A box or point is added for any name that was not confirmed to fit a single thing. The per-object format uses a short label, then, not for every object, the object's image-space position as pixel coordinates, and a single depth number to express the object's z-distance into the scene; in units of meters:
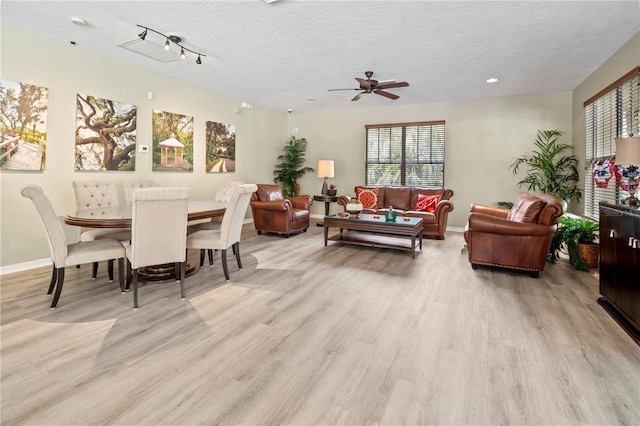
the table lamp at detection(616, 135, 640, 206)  2.57
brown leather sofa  5.76
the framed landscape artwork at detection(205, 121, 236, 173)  6.32
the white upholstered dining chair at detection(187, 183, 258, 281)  3.39
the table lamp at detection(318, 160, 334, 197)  7.42
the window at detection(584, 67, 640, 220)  3.73
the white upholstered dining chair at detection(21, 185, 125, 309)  2.59
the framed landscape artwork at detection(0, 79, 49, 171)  3.62
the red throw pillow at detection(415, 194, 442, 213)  6.03
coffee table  4.60
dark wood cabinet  2.28
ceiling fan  4.74
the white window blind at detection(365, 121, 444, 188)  7.11
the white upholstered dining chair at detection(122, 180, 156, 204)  4.45
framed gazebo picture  5.31
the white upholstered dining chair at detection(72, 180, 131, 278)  3.49
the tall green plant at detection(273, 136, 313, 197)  8.20
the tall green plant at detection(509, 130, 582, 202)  5.70
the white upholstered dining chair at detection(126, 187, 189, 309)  2.68
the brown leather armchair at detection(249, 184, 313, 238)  5.81
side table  7.28
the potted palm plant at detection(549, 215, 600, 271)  4.00
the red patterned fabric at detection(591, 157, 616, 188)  4.13
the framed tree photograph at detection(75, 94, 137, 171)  4.34
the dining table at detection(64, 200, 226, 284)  2.85
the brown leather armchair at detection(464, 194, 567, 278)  3.56
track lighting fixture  3.62
